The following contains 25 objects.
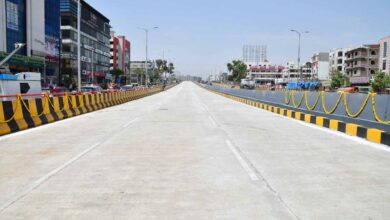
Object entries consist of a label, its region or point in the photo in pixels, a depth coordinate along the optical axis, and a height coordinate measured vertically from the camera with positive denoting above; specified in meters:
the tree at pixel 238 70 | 174.88 +5.71
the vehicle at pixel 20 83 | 19.98 -0.24
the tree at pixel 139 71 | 154.21 +3.86
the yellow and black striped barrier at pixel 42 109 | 13.19 -1.30
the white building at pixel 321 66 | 144.75 +6.69
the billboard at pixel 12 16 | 53.99 +8.82
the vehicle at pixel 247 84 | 99.34 -0.31
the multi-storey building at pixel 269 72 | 180.75 +5.22
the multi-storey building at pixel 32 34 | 53.31 +6.95
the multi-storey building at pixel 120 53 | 143.26 +10.66
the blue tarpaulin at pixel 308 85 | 75.95 -0.25
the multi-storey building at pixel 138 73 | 157.35 +3.02
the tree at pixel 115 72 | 130.12 +2.80
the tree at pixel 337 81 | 98.57 +0.83
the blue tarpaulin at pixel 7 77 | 19.73 +0.09
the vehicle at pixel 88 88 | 40.52 -0.86
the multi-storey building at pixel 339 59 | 132.25 +8.71
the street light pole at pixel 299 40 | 70.94 +7.84
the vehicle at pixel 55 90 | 34.59 -0.95
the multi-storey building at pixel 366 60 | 102.06 +6.59
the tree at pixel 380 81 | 75.32 +0.79
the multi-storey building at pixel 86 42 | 84.12 +9.65
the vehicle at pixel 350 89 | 48.66 -0.59
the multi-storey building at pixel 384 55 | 92.83 +7.37
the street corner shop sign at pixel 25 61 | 51.44 +2.59
